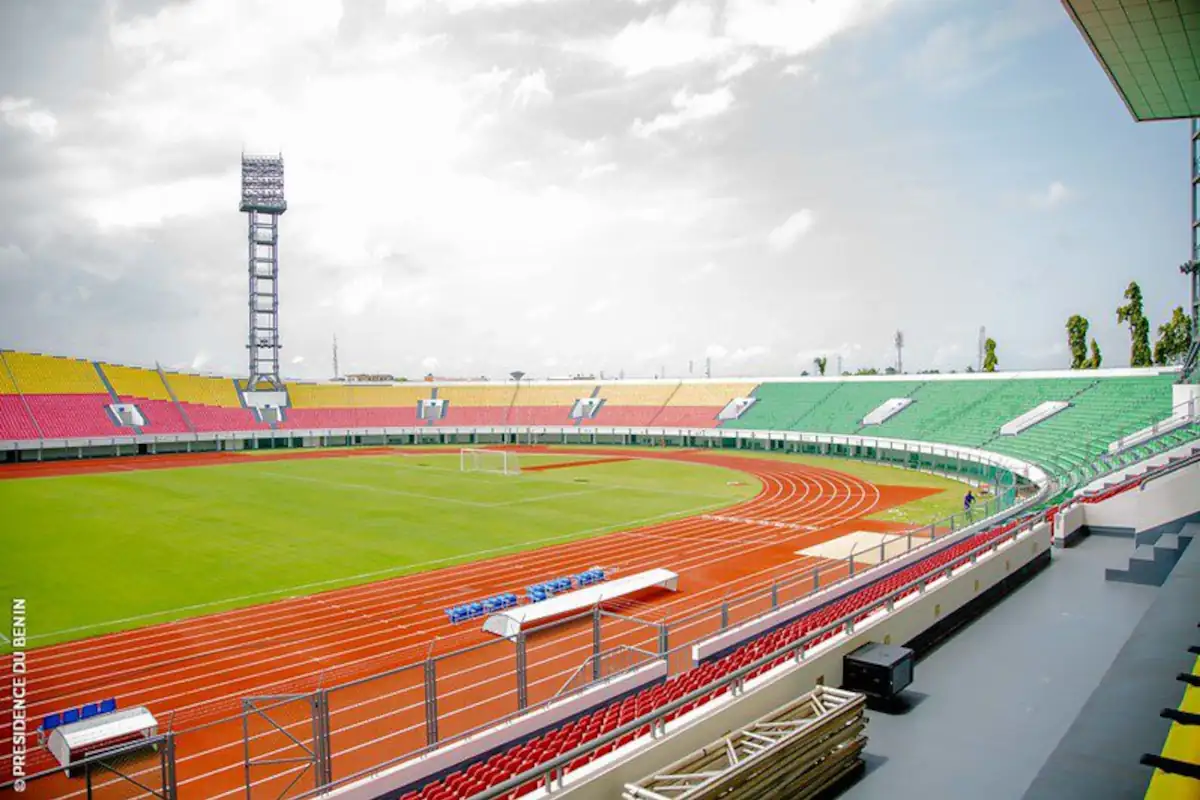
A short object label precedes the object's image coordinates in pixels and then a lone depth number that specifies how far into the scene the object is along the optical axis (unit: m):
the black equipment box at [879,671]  10.13
